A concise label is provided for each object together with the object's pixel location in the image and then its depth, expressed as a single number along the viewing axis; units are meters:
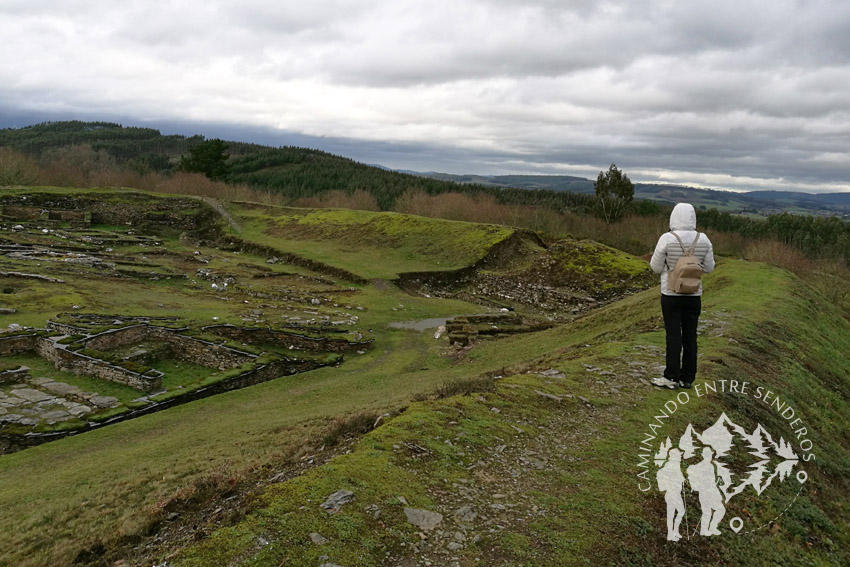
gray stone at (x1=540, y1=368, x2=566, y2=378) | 10.81
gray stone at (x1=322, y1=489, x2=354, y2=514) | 5.18
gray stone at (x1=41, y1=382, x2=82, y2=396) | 14.32
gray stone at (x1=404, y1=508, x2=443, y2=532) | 5.11
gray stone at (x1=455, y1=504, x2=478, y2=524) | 5.28
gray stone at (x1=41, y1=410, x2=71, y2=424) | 12.66
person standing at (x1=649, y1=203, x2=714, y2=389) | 7.87
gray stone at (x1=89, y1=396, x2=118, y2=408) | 13.88
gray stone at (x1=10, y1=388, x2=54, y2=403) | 13.61
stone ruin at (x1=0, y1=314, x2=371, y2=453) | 13.45
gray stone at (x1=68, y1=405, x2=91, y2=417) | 13.20
